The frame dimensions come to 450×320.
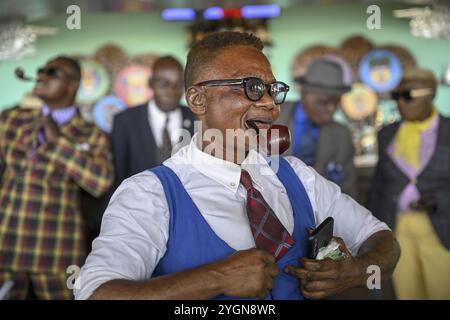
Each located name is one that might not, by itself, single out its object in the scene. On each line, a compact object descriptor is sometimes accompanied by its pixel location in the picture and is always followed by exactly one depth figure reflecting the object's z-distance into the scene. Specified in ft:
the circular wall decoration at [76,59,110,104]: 23.06
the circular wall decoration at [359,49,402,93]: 22.52
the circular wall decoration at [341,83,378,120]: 22.53
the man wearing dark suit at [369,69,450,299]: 9.82
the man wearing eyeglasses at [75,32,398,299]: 4.47
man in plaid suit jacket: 9.38
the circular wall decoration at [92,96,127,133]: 23.12
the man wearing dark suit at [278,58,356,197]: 9.92
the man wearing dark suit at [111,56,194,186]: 9.37
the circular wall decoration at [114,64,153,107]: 23.24
